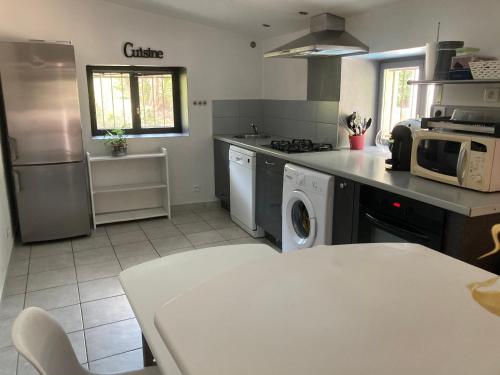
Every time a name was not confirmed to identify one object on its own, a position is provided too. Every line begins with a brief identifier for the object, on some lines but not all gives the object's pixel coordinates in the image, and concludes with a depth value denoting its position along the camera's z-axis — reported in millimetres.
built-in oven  2062
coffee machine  2627
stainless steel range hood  3178
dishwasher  3979
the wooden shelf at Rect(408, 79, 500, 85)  2223
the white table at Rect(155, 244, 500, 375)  708
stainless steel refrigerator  3615
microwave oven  2016
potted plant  4367
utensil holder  3668
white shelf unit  4496
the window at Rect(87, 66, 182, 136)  4520
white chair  1023
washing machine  2870
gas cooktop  3569
